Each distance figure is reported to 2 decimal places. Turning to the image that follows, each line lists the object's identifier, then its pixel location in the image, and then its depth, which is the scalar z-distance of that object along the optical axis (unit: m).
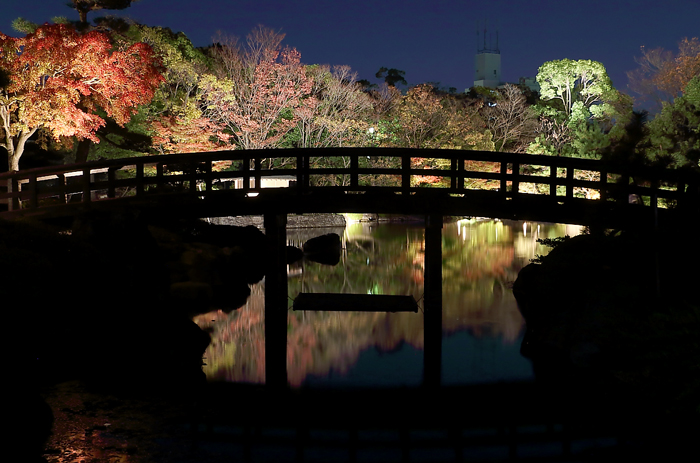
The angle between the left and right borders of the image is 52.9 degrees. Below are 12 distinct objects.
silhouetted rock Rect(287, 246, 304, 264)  22.13
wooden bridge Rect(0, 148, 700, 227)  13.12
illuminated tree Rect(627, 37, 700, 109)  26.94
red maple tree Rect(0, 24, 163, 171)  17.00
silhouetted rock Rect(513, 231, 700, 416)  7.11
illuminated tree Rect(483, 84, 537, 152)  38.66
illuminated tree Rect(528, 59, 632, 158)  37.50
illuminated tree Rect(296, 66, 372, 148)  30.11
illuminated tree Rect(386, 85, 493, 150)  34.38
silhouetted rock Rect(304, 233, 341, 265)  23.61
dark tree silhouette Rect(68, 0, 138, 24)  23.00
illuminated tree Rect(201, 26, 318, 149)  28.08
